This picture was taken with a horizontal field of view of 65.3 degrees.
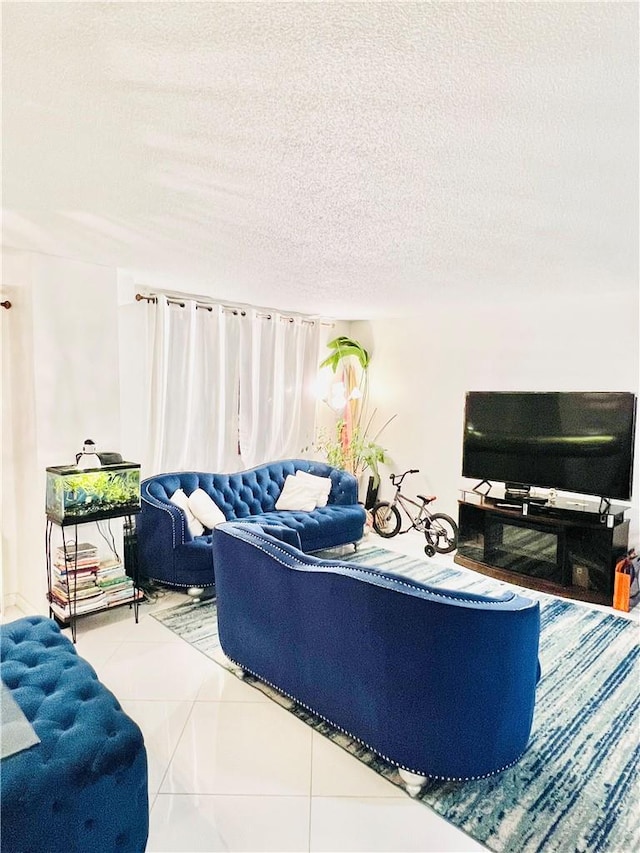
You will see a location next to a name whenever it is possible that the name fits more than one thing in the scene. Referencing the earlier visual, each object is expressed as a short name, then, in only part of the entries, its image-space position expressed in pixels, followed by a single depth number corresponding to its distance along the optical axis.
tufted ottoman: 1.38
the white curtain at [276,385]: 5.15
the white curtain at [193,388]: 4.45
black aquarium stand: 3.13
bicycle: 4.96
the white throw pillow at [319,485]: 5.00
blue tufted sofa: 3.69
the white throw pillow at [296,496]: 4.86
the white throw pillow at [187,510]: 3.90
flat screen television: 3.88
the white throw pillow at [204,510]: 4.03
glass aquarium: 3.09
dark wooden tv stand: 3.85
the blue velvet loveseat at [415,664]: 1.84
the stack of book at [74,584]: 3.15
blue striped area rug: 1.82
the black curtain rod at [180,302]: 4.28
